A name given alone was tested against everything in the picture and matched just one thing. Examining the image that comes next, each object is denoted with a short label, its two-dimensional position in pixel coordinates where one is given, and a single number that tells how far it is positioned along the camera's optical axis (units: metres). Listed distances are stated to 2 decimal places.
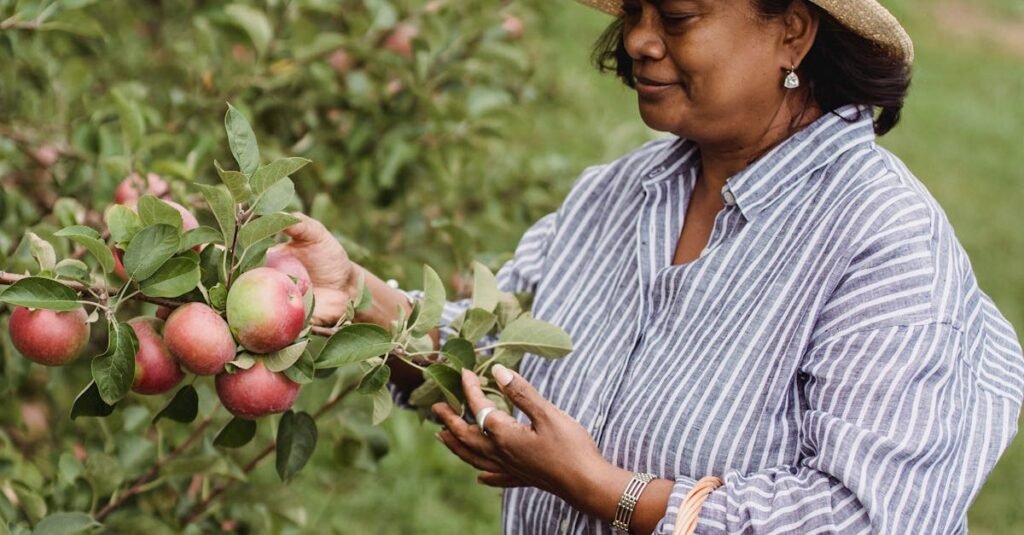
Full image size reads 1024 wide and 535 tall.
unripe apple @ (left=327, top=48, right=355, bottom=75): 2.34
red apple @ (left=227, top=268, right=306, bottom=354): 1.25
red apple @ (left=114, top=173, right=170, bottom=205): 1.71
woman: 1.37
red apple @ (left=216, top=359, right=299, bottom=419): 1.33
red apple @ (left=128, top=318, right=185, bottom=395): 1.31
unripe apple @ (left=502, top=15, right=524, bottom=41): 2.67
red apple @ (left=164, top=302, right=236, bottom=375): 1.25
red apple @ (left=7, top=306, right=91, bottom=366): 1.25
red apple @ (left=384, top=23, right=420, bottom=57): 2.36
